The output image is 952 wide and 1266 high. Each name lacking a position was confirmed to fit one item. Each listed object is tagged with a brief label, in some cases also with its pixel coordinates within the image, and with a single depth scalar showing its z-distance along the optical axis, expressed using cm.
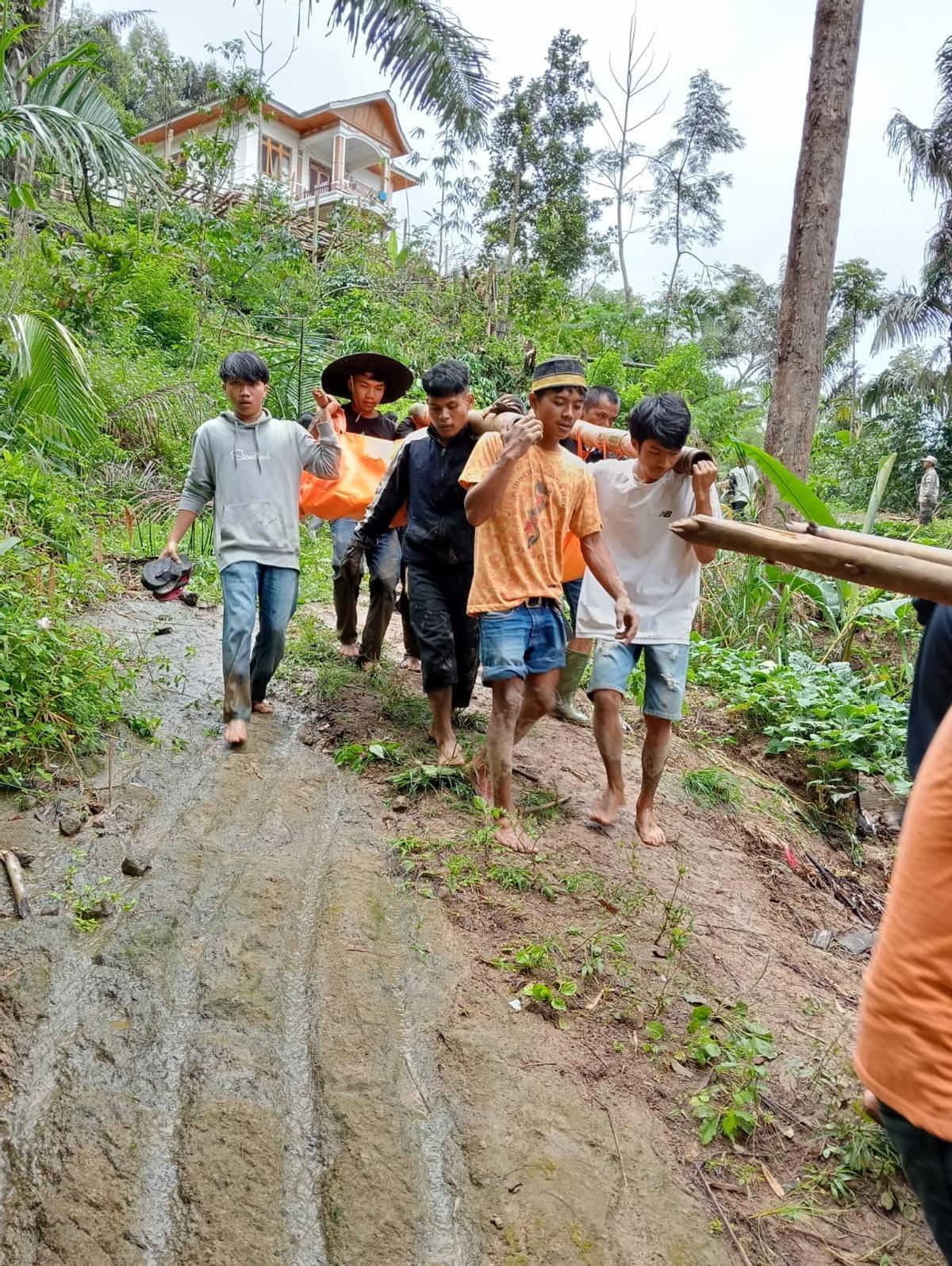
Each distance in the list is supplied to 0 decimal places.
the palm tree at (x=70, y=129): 600
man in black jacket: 455
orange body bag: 548
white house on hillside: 2489
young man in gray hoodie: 486
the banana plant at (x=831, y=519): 648
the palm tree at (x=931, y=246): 2464
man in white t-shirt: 416
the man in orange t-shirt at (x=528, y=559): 393
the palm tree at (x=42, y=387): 627
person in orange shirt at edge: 136
